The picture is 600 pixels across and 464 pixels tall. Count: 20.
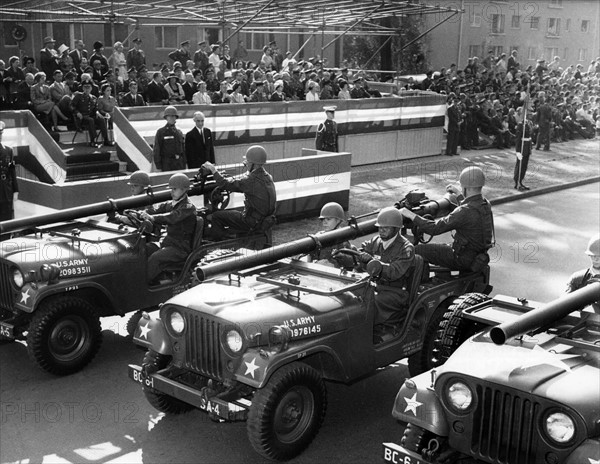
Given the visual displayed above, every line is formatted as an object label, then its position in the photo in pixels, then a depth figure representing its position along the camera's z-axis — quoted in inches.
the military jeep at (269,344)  248.8
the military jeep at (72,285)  319.9
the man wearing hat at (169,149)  551.5
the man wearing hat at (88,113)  653.9
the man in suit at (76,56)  808.9
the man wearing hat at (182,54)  937.5
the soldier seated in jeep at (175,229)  360.8
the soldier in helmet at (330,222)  331.9
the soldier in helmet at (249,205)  402.6
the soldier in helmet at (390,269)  299.7
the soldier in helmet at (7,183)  479.8
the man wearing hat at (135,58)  874.1
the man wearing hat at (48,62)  770.8
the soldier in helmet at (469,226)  335.3
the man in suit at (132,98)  697.0
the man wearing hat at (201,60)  910.4
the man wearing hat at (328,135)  721.6
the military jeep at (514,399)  191.2
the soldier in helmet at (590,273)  265.1
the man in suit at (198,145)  591.5
